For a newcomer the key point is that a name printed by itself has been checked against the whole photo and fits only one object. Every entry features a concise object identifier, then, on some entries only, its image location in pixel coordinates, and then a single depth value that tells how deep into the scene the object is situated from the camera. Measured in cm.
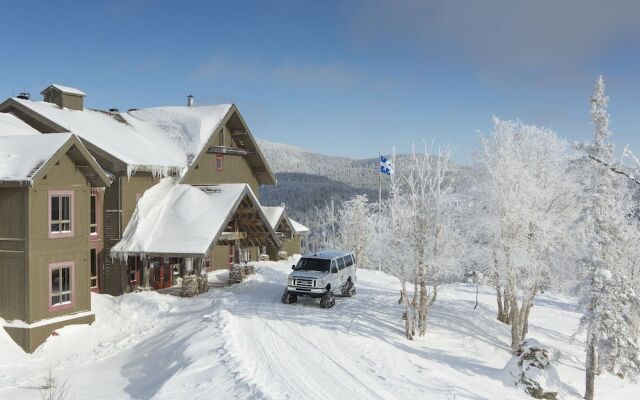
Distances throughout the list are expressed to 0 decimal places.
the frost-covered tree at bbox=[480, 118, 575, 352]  2375
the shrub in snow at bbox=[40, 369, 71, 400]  1492
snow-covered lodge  2094
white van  2412
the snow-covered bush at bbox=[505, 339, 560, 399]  1883
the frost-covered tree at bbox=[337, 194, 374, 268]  6269
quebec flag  3631
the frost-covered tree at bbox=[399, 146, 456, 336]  2200
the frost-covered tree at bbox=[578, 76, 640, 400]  2141
